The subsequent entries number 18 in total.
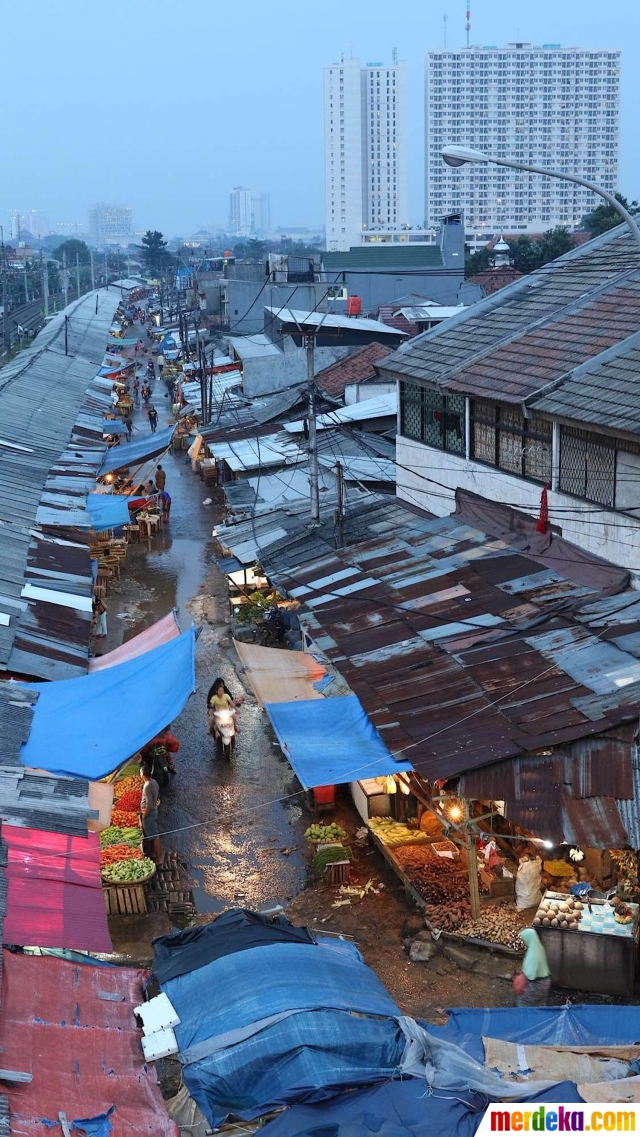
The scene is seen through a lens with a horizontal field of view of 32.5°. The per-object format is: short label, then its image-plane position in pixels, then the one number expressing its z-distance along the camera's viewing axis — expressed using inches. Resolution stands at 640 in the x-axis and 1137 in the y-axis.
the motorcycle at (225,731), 685.9
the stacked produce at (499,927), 469.4
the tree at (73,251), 6419.3
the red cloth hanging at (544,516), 603.5
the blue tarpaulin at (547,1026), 331.6
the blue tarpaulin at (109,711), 508.4
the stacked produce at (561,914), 434.0
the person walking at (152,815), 558.6
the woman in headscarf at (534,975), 430.6
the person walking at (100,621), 880.9
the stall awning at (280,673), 595.5
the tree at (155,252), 6264.8
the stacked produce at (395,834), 547.2
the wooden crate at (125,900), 510.9
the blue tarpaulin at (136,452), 1202.6
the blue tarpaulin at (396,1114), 278.4
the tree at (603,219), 2819.9
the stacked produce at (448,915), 483.2
